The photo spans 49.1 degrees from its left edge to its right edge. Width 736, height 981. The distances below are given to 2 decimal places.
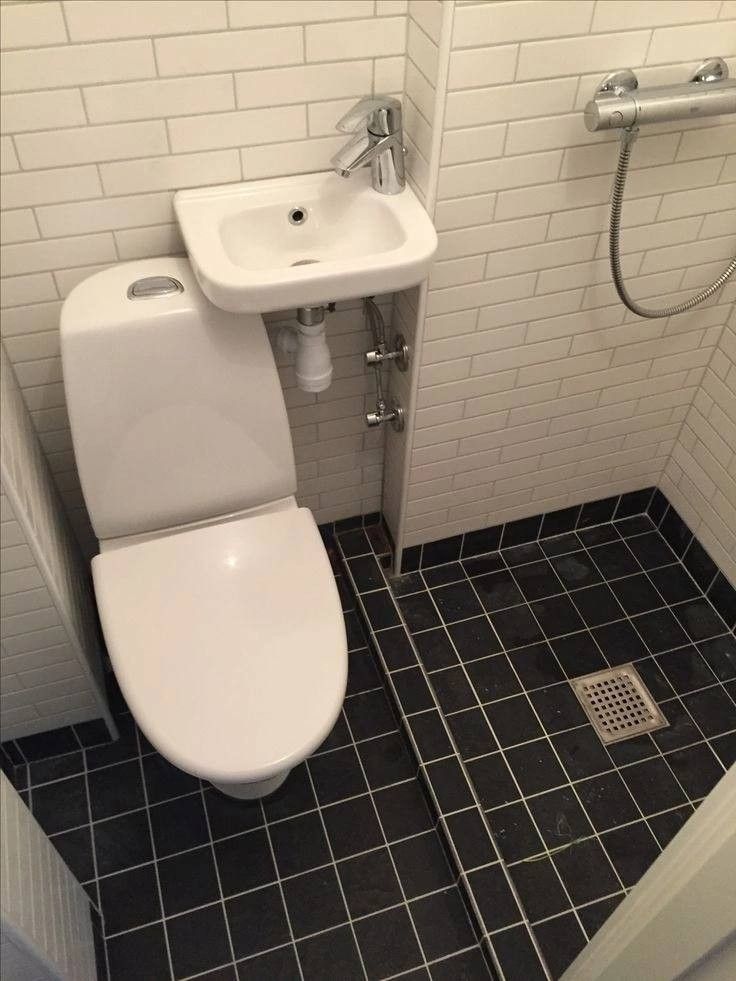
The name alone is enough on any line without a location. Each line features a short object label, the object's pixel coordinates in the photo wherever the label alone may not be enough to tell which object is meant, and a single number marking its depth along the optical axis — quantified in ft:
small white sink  3.95
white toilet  4.13
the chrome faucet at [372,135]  4.07
